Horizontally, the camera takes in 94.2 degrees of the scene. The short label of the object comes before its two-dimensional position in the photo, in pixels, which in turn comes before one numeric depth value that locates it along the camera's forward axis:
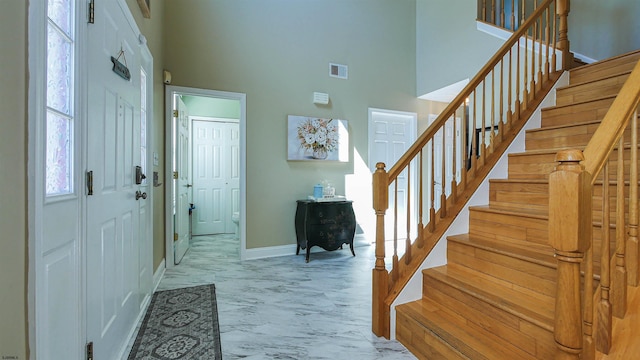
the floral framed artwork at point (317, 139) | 3.80
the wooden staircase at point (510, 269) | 1.43
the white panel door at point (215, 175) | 5.17
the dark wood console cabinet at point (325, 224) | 3.50
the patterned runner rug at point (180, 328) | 1.72
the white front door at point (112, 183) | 1.37
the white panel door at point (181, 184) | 3.42
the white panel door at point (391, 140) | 4.40
